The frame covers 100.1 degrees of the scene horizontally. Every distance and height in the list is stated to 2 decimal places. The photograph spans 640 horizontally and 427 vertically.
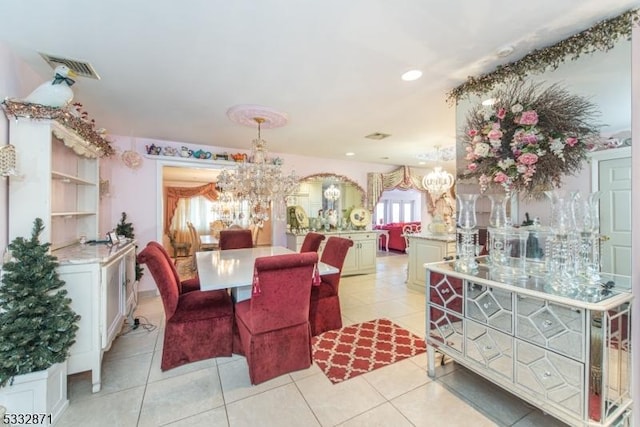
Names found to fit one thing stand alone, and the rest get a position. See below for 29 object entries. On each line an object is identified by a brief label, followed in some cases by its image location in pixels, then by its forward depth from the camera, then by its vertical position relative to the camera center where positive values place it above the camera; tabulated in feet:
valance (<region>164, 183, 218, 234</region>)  25.36 +2.00
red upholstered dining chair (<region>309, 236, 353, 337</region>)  9.27 -2.99
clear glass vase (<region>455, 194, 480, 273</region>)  6.77 -0.42
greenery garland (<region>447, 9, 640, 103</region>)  5.00 +3.50
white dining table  6.98 -1.72
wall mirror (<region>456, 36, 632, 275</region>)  5.10 +1.30
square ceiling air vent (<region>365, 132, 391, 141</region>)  12.52 +3.76
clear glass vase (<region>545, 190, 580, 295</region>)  5.11 -0.68
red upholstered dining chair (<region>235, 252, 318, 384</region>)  6.31 -2.63
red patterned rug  7.34 -4.15
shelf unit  5.90 +0.96
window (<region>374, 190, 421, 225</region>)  33.35 +0.82
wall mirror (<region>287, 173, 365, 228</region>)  18.20 +1.31
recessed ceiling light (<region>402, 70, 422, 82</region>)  6.89 +3.67
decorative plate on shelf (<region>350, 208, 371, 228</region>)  18.65 -0.18
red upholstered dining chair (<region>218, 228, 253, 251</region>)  13.71 -1.27
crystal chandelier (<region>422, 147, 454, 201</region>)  15.74 +2.01
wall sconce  5.27 +1.11
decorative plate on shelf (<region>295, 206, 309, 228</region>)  17.19 -0.15
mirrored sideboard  4.36 -2.40
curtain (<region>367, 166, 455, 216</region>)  19.75 +2.44
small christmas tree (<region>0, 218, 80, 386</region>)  4.96 -1.91
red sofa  26.32 -2.31
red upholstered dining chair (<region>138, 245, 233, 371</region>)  7.13 -2.99
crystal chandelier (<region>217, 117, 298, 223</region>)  10.19 +1.29
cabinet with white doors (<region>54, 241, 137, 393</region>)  6.09 -2.04
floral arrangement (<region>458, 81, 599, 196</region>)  5.79 +1.78
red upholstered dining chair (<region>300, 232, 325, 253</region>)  11.13 -1.18
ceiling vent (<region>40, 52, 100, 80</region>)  6.27 +3.70
